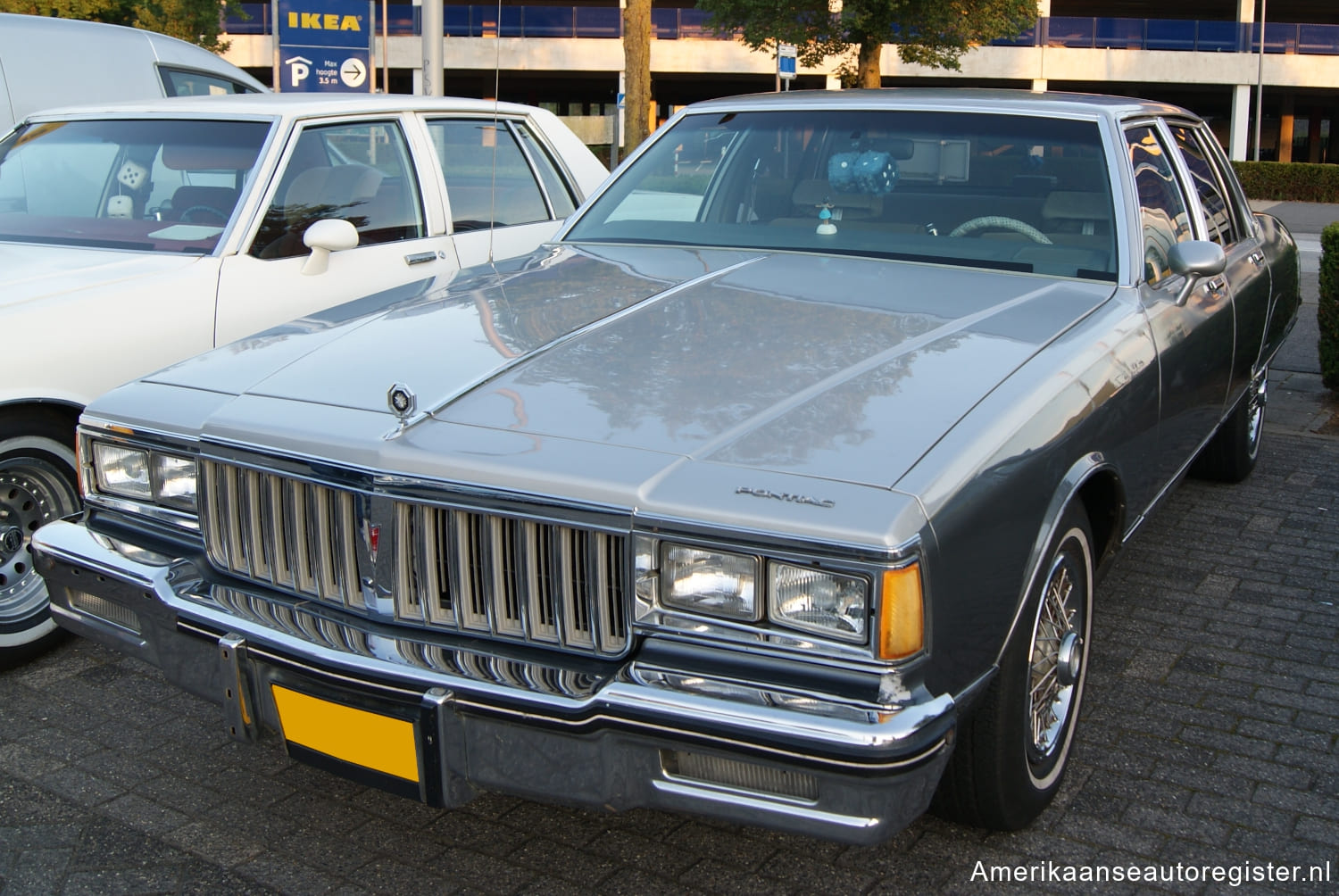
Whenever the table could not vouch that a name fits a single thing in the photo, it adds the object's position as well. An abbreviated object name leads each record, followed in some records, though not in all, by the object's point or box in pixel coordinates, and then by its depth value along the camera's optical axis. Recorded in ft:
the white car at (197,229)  12.90
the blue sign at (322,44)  36.96
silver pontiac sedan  7.45
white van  26.71
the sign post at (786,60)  61.21
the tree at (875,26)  80.07
